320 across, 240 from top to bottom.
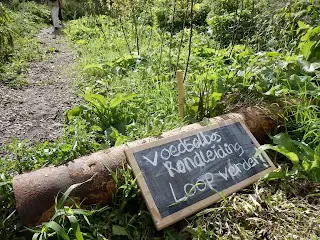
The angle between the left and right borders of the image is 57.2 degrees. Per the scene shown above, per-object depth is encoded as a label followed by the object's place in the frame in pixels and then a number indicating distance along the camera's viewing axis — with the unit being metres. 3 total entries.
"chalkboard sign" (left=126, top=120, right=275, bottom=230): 1.44
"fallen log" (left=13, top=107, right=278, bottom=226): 1.32
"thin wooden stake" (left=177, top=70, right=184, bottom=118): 2.02
